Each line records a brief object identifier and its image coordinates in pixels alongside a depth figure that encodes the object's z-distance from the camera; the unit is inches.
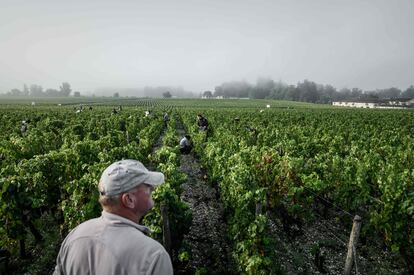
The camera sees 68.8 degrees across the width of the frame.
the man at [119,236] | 78.7
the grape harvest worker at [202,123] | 873.6
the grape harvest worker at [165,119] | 1365.2
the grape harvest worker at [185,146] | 692.9
